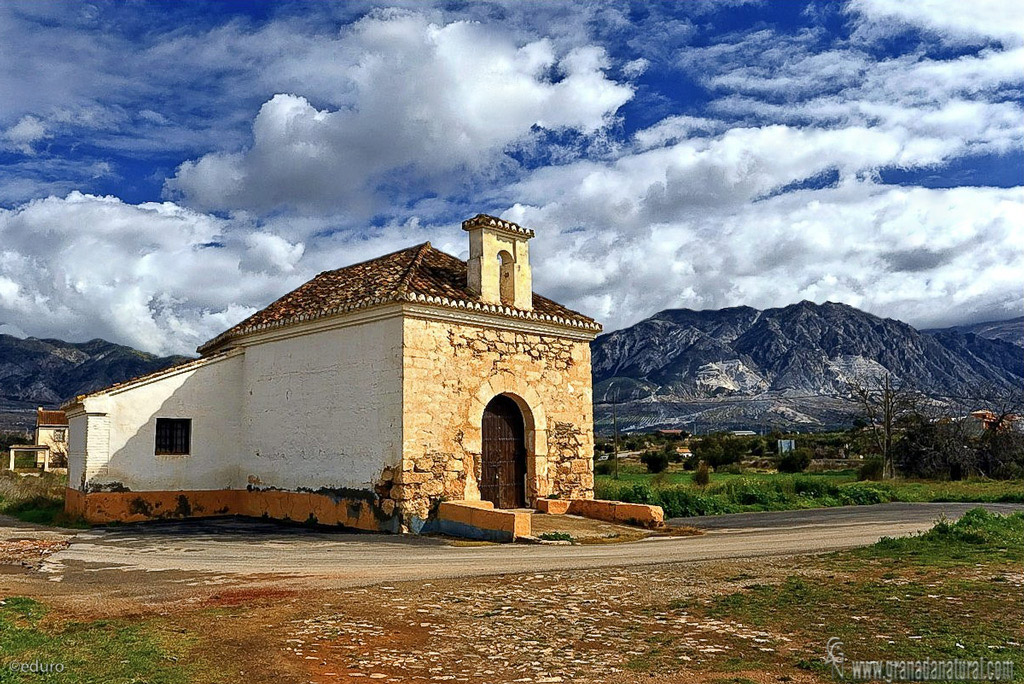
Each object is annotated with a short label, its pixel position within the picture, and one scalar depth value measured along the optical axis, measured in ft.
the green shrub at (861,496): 78.74
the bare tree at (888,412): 120.67
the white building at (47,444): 156.46
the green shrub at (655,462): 129.89
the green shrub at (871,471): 115.96
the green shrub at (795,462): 131.64
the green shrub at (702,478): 95.25
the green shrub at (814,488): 82.17
